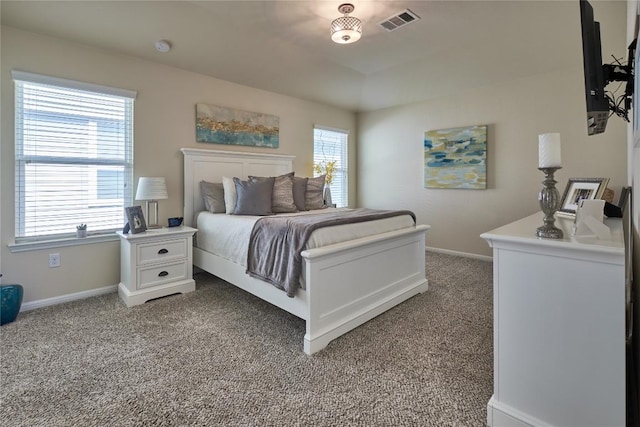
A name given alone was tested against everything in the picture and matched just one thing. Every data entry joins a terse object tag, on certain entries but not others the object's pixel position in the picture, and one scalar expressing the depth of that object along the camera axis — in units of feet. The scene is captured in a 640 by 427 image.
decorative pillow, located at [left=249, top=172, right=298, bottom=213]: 11.15
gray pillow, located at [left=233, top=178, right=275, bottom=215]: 10.48
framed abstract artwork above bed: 12.08
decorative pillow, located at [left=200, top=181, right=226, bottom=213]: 11.32
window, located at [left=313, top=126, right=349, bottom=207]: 16.71
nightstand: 9.15
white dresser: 3.65
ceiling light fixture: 8.11
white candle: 4.31
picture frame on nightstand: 9.41
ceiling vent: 9.42
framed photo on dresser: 6.20
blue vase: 7.73
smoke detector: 9.89
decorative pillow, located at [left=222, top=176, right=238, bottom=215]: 11.00
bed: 6.71
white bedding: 7.29
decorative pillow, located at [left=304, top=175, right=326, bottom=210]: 12.16
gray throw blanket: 6.76
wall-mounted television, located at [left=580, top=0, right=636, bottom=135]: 4.60
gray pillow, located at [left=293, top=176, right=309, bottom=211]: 11.81
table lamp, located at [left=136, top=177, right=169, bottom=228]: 9.81
